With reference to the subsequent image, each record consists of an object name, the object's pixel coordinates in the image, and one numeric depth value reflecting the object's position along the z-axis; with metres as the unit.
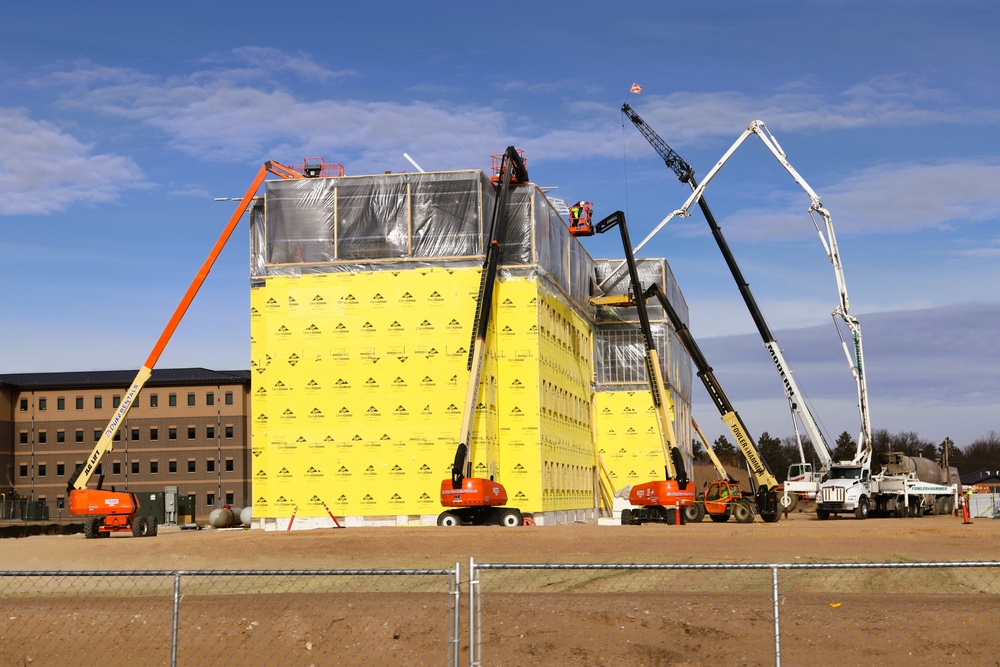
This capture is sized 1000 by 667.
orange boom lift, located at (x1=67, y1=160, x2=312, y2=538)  43.12
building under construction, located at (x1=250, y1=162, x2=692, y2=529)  49.00
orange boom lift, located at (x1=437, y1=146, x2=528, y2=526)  44.03
